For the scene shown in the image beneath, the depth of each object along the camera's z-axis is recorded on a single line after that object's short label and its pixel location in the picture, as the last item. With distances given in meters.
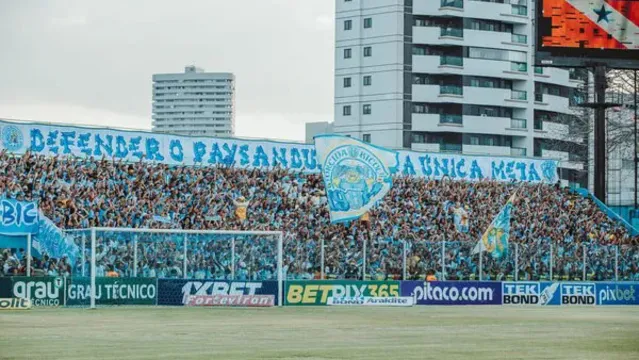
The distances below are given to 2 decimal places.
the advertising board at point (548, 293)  57.88
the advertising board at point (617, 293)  59.94
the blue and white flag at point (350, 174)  55.50
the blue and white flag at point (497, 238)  56.89
